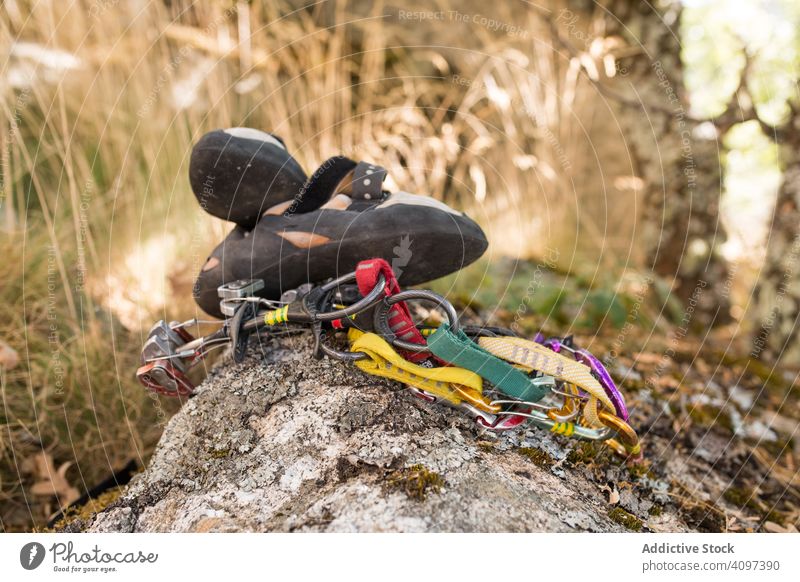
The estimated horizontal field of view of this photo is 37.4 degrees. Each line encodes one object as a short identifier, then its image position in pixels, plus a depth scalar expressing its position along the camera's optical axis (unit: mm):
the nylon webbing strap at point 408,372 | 889
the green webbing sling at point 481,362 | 884
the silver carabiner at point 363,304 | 892
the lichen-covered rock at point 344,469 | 838
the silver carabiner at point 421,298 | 883
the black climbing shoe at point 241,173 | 964
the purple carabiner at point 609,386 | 917
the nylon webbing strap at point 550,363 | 886
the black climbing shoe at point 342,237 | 936
